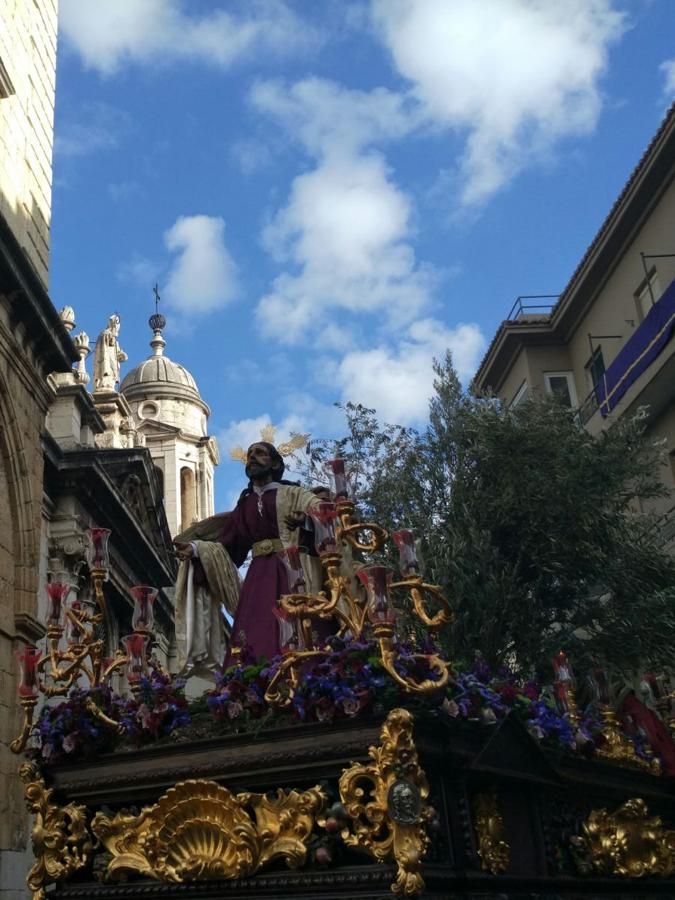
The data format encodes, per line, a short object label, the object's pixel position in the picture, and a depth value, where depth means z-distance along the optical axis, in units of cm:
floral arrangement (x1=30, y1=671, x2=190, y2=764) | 550
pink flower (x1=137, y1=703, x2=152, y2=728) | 545
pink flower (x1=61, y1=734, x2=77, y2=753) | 550
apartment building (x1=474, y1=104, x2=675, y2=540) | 2177
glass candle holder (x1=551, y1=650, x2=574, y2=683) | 703
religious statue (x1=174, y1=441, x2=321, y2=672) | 667
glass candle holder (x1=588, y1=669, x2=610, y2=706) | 701
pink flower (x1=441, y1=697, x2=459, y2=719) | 499
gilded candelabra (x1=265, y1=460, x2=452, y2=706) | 500
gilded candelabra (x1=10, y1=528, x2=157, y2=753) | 574
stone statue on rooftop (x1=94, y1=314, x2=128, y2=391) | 2611
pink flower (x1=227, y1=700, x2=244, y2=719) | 522
